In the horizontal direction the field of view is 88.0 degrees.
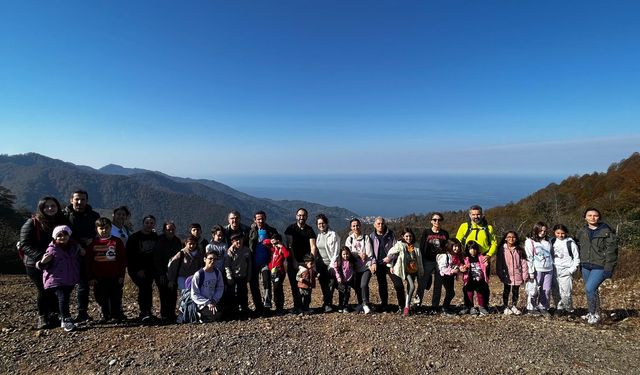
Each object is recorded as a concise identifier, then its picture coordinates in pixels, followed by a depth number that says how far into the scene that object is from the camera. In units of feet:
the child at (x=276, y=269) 22.56
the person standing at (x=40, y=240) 18.58
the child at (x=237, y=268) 21.68
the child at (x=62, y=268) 18.55
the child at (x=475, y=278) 22.71
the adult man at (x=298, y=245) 23.31
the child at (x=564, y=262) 21.85
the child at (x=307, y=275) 22.82
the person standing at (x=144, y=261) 21.34
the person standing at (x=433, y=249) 23.20
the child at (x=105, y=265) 19.74
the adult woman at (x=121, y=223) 21.83
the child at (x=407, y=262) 22.38
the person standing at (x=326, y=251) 23.38
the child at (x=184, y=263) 21.17
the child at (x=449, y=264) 22.68
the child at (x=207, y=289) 20.52
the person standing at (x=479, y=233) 23.09
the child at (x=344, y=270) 22.98
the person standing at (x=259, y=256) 22.81
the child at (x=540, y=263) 22.27
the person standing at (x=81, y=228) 20.08
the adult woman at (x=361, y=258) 23.15
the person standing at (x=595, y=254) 20.62
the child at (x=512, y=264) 22.91
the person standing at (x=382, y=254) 23.12
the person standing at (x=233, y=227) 22.34
